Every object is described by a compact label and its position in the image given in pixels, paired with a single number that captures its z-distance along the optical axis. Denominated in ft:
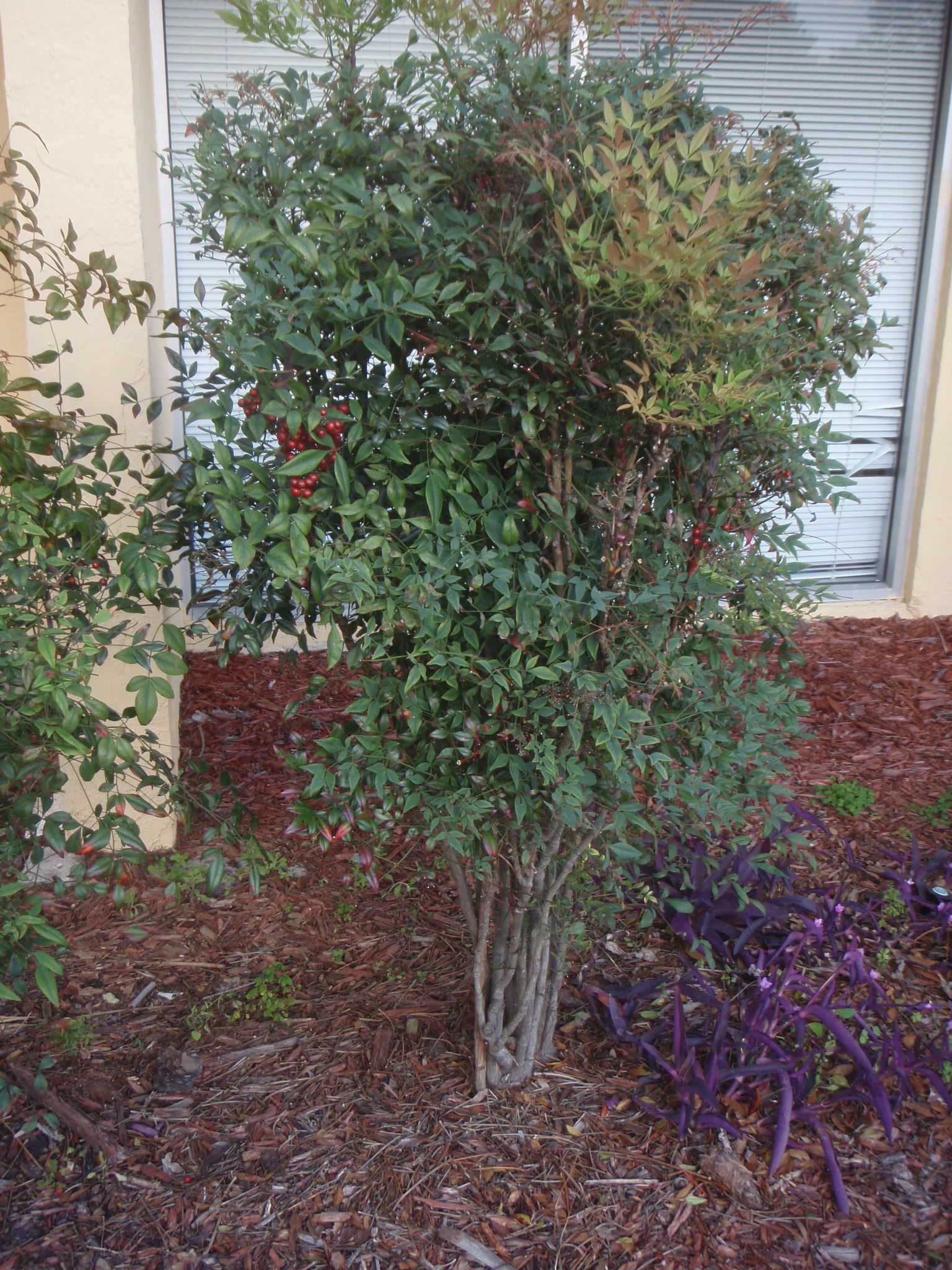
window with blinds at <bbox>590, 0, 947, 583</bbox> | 15.99
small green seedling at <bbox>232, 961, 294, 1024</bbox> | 8.92
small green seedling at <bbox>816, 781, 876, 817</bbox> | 12.20
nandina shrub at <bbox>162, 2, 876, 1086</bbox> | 5.54
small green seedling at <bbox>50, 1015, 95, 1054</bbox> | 8.50
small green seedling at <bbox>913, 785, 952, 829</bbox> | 11.96
